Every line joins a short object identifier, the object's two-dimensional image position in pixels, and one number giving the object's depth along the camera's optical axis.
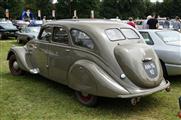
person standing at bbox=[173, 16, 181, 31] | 19.50
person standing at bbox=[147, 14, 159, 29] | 14.38
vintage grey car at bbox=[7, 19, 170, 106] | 5.86
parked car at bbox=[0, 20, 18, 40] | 23.16
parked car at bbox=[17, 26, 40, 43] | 18.16
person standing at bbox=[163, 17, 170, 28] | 24.23
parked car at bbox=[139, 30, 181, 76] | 7.90
